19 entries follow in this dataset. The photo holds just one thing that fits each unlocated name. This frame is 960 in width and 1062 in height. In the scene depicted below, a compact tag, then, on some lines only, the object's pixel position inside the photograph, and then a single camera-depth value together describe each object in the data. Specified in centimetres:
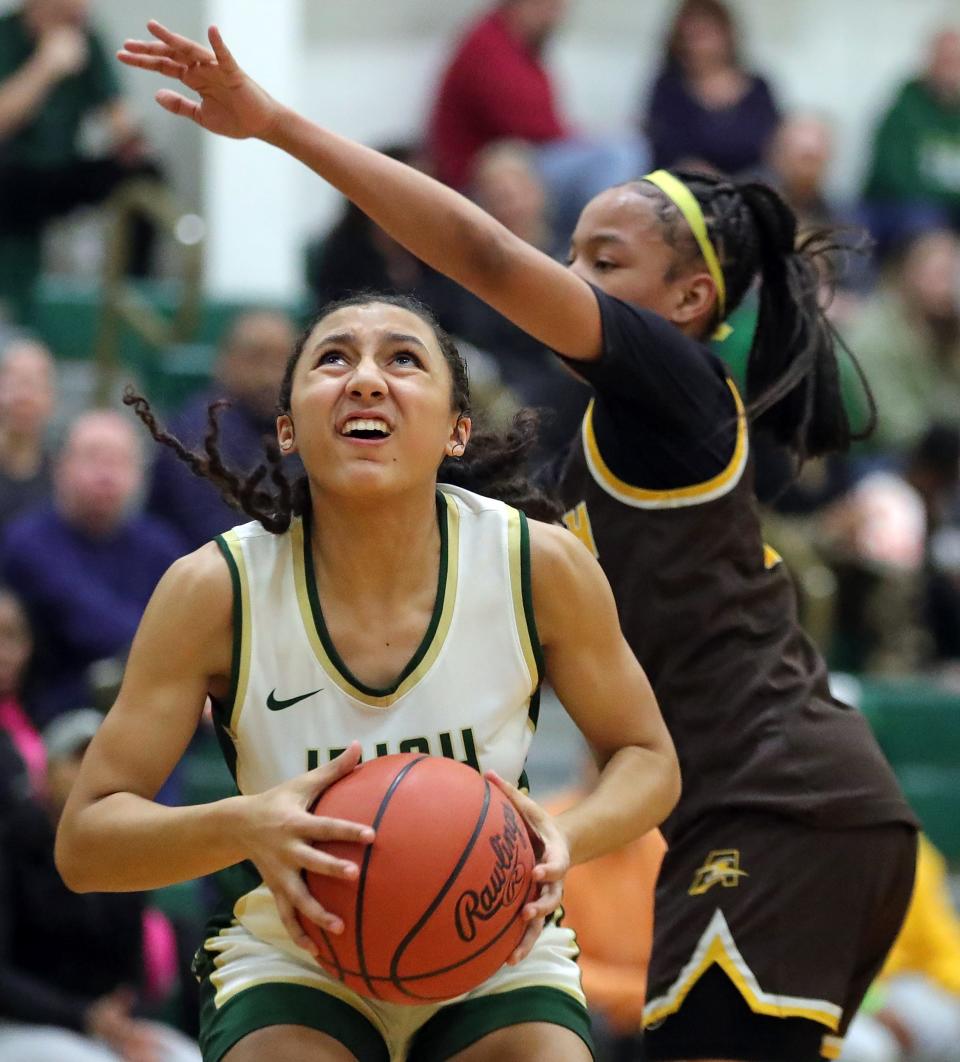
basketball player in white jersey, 575
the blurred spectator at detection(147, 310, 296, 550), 1385
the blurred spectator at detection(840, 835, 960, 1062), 1230
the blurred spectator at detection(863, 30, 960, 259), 2042
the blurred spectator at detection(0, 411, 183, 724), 1279
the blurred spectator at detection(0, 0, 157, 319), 1669
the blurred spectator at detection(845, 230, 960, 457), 1794
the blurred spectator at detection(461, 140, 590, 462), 1531
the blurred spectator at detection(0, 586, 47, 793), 1210
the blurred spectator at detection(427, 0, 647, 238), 1861
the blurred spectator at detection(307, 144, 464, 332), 1588
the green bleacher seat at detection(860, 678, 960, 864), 1469
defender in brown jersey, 651
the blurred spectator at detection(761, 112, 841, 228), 1839
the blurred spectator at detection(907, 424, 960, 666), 1584
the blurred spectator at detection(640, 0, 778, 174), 1855
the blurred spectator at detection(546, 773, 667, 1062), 1071
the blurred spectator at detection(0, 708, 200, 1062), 1054
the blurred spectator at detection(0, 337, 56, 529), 1370
